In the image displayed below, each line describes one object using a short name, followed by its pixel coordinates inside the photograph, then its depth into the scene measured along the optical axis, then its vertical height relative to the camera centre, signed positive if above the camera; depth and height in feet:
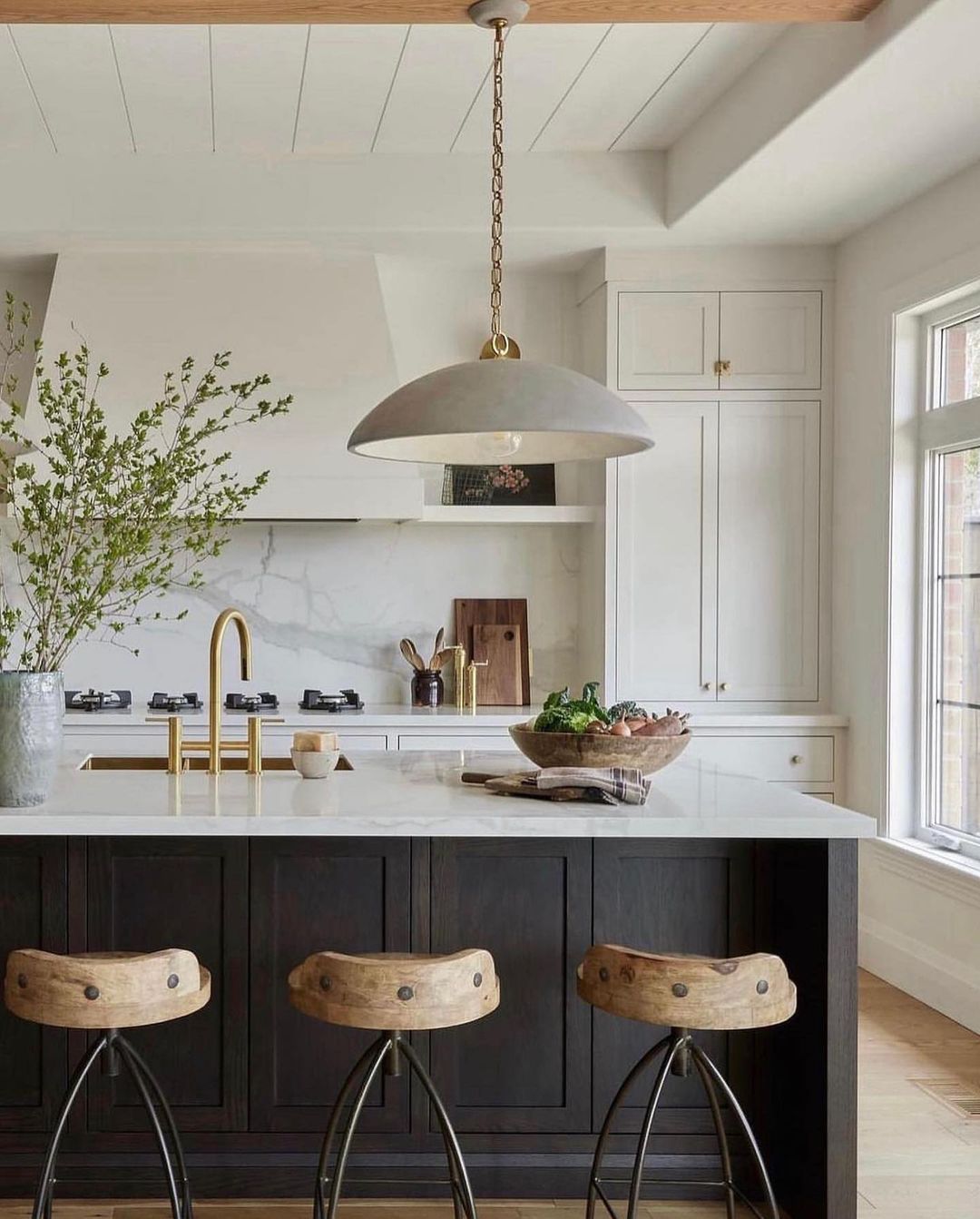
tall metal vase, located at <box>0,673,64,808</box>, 8.01 -0.81
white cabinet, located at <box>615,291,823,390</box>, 15.34 +3.54
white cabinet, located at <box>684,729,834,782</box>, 15.01 -1.64
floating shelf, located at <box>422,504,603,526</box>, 15.69 +1.36
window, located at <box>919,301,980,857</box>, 13.08 +0.48
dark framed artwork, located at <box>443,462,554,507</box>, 16.56 +1.83
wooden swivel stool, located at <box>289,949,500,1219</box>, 6.89 -2.17
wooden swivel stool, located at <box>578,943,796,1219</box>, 6.96 -2.17
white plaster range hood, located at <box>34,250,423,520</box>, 14.82 +3.29
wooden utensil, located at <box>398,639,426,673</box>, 16.29 -0.48
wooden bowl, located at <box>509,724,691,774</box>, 8.58 -0.91
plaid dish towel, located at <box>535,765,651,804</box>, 8.21 -1.09
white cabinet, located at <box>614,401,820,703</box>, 15.48 +0.55
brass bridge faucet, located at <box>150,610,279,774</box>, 9.37 -0.86
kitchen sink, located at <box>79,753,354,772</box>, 10.77 -1.31
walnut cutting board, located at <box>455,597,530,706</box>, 16.85 +0.06
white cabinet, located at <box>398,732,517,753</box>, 14.75 -1.47
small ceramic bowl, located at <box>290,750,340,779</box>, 9.17 -1.08
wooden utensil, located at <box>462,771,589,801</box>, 8.33 -1.17
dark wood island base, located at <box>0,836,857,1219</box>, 8.50 -2.69
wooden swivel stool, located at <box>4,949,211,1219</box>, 6.87 -2.16
